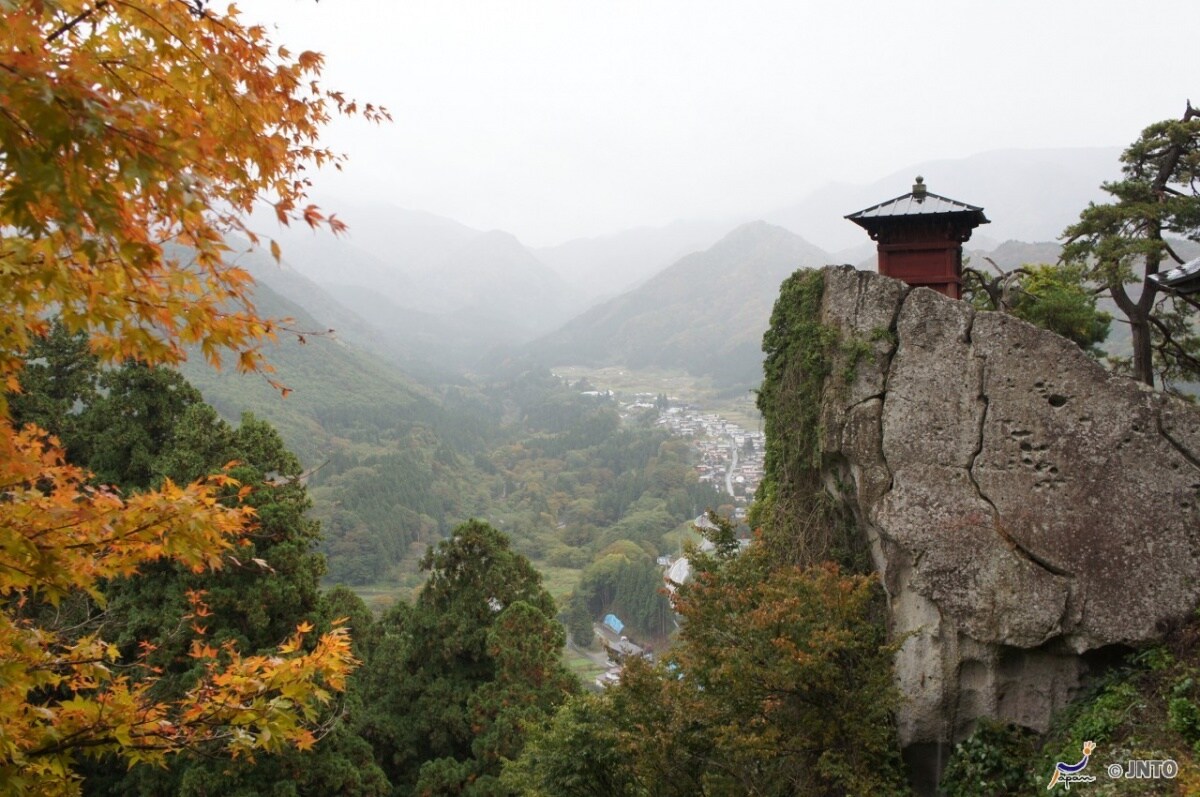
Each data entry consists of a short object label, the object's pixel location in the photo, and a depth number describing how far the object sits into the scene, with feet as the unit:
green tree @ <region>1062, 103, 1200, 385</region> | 40.63
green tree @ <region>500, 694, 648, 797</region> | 31.27
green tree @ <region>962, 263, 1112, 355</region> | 42.73
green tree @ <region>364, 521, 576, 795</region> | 43.57
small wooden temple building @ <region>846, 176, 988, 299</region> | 37.91
